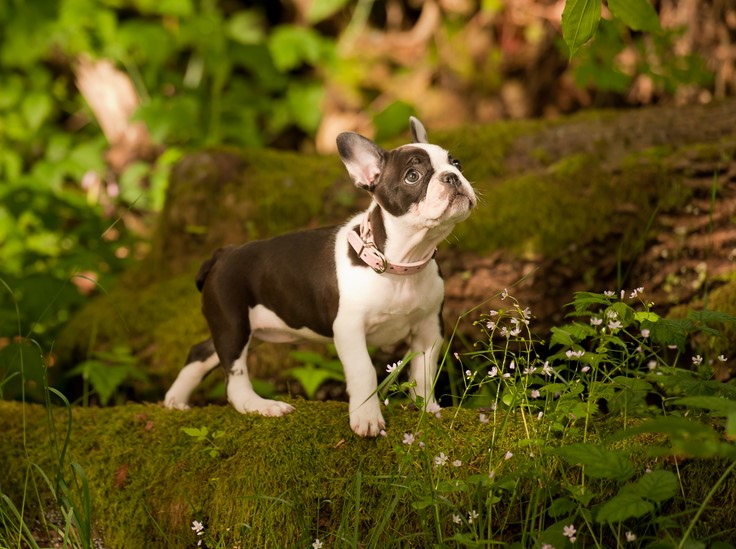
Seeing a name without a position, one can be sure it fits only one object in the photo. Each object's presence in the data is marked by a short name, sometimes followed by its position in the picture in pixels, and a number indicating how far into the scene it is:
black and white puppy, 3.26
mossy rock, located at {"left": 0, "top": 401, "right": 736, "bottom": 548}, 2.88
